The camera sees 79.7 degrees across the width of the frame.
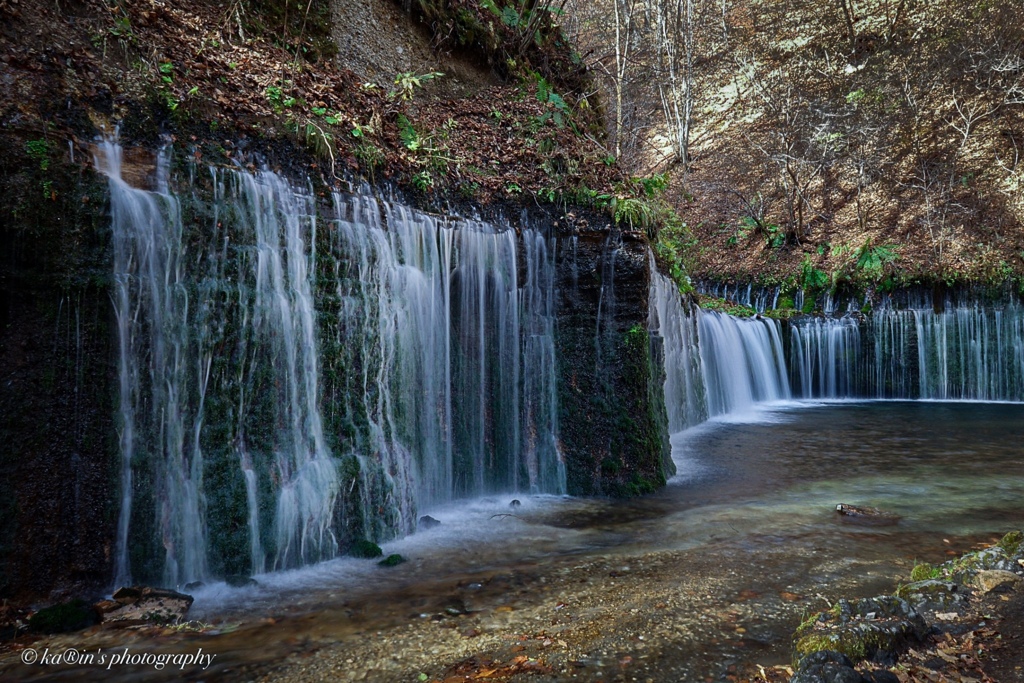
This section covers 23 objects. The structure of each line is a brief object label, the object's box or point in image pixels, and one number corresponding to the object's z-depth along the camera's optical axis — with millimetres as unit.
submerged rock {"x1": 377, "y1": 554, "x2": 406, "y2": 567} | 4704
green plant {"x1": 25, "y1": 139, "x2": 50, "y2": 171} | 3971
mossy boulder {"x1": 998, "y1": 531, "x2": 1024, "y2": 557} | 4105
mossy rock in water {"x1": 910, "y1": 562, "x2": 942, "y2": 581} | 4055
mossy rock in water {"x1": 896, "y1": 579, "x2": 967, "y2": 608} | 3473
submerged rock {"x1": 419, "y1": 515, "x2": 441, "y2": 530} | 5598
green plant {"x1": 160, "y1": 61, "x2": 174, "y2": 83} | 5031
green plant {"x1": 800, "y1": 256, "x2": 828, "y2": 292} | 18391
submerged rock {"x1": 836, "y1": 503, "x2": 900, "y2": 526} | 5660
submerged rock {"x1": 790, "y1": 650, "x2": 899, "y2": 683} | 2569
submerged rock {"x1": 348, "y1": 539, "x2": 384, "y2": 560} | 4918
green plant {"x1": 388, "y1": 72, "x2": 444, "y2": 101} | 7832
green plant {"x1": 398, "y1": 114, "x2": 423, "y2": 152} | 6875
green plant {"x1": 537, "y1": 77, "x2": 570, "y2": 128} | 8681
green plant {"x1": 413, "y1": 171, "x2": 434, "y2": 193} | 6566
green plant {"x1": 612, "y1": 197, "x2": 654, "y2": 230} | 7074
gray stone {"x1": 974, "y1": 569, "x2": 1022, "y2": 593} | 3562
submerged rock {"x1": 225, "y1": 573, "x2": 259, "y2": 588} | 4336
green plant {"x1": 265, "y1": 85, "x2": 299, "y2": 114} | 5742
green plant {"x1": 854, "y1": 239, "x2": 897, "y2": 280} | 17484
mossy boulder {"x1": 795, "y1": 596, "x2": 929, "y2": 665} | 2835
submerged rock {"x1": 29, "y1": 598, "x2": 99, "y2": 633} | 3547
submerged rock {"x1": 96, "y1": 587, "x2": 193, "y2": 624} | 3715
